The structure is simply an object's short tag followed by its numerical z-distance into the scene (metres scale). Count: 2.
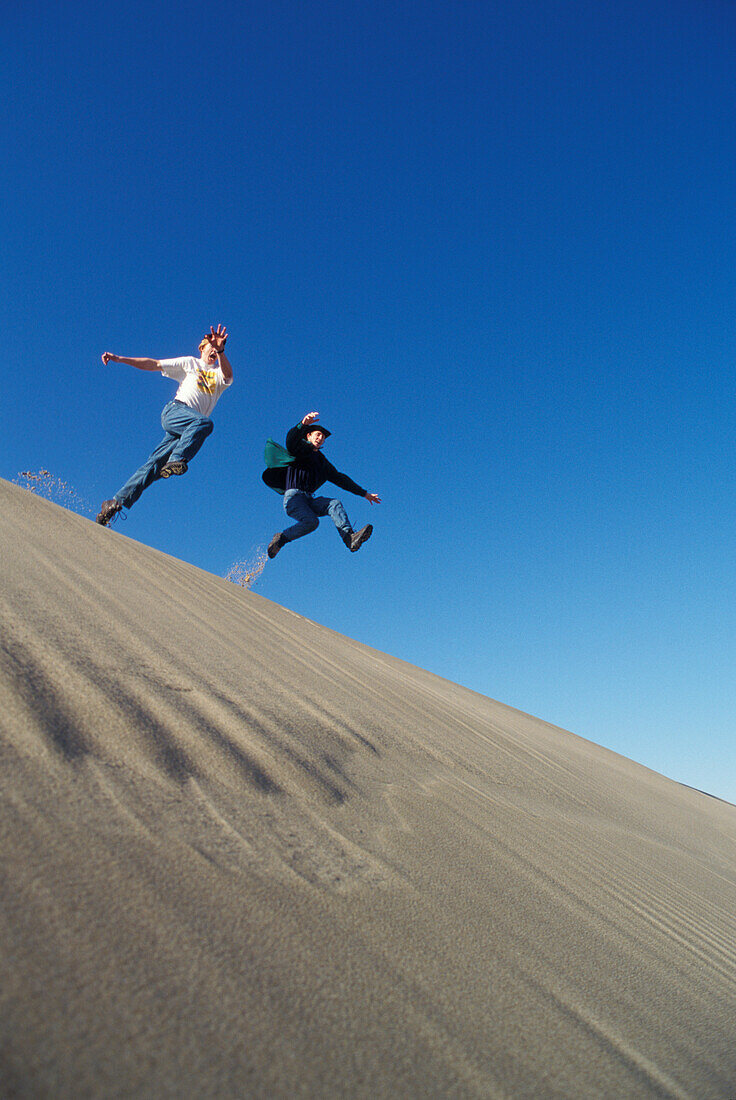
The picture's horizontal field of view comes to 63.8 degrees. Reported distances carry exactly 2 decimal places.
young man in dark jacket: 5.52
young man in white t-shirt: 4.60
